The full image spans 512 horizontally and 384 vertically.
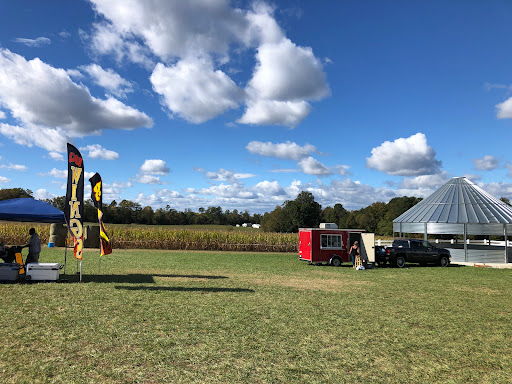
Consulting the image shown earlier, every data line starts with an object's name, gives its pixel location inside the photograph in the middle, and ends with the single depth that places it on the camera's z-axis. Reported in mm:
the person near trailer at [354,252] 20234
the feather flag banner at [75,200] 12320
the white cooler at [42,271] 12336
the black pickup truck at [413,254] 22141
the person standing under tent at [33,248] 13508
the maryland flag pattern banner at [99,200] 13688
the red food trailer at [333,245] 21016
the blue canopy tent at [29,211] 13578
